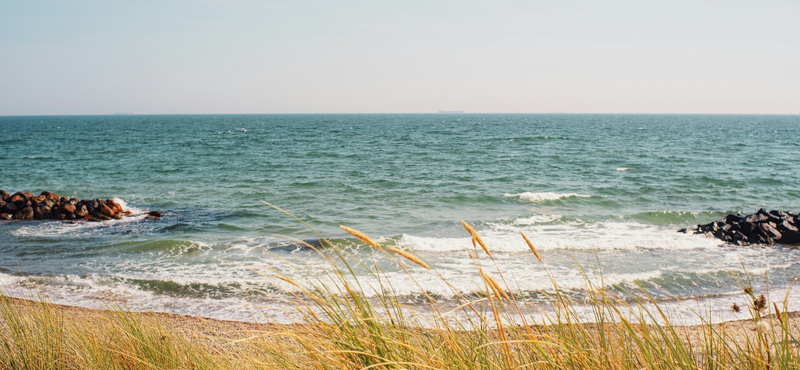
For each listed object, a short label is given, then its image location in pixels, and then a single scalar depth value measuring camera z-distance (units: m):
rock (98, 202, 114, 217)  14.99
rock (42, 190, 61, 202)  16.17
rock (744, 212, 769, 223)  12.96
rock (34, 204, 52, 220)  15.16
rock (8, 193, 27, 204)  15.68
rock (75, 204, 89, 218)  15.03
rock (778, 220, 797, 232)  12.31
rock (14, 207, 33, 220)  14.96
